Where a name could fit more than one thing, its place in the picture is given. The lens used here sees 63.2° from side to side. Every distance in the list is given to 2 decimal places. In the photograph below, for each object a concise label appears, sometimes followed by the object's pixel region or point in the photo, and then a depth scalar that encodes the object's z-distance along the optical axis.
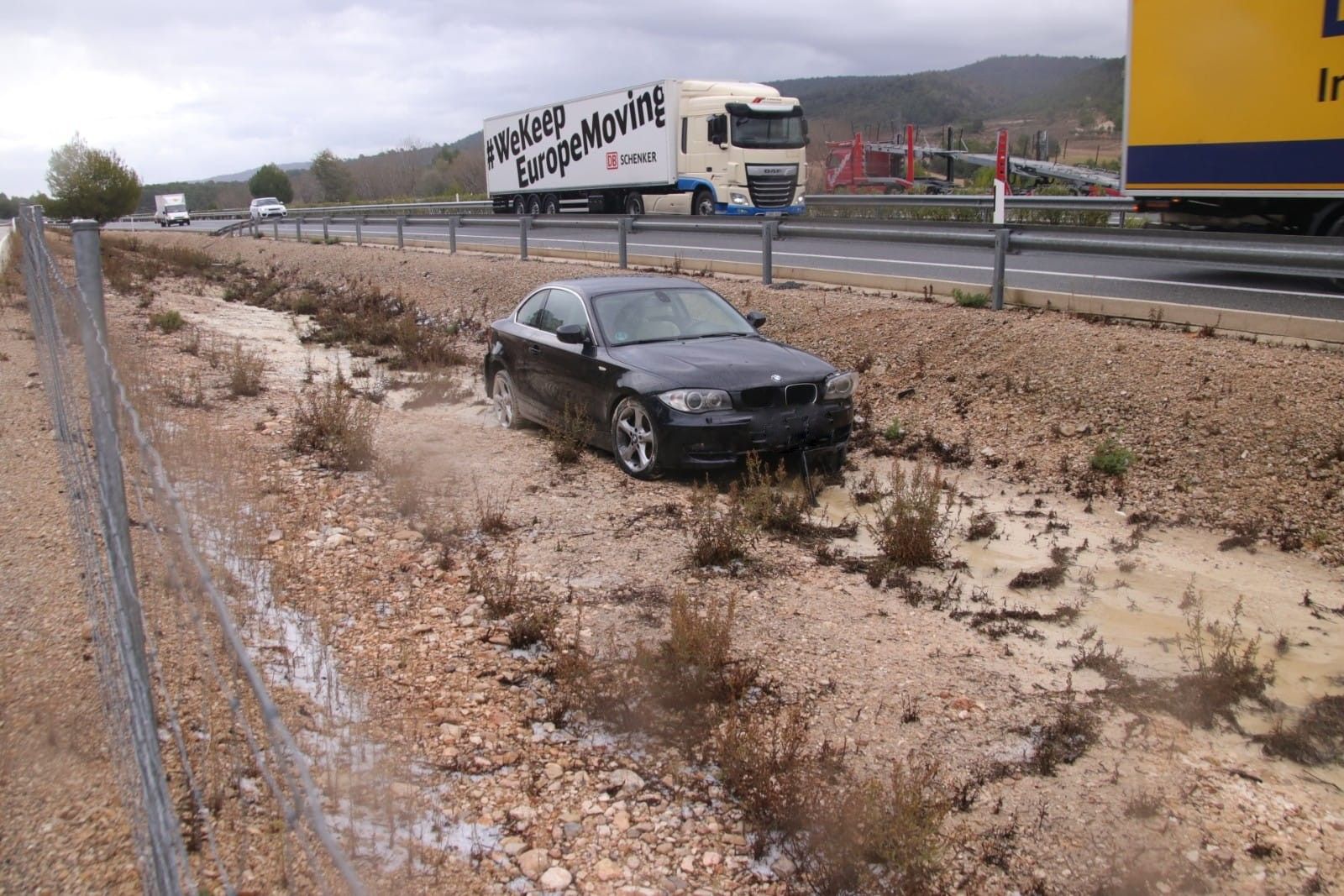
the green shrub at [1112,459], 8.37
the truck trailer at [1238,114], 11.96
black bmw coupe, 8.08
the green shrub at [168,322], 17.81
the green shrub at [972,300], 11.77
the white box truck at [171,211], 68.75
